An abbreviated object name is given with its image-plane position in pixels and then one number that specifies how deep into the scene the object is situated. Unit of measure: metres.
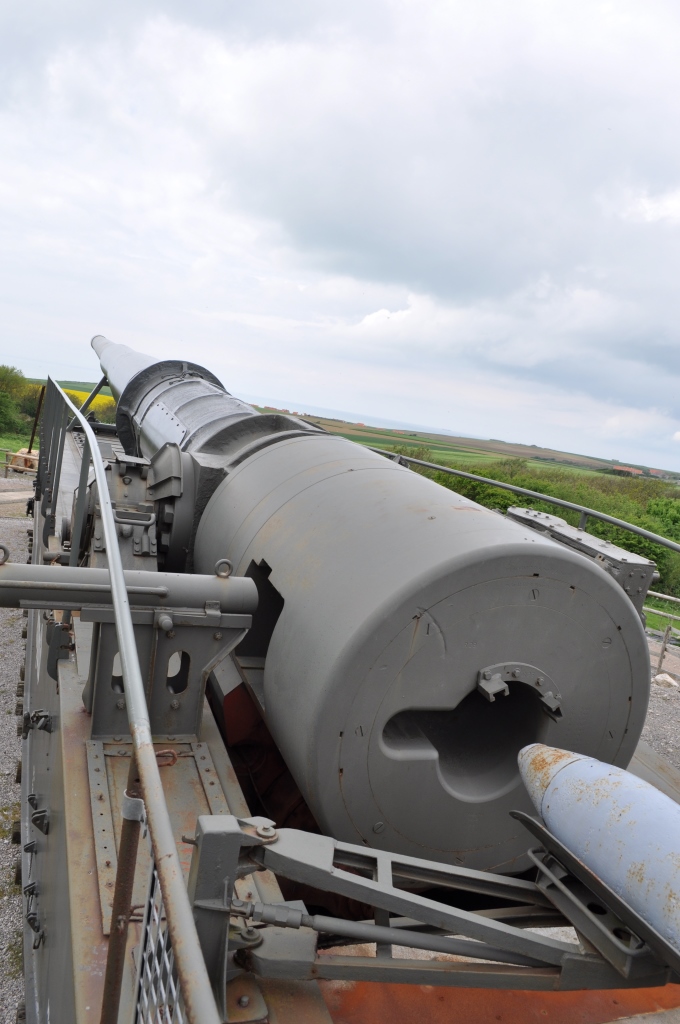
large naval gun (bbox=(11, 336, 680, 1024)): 2.11
